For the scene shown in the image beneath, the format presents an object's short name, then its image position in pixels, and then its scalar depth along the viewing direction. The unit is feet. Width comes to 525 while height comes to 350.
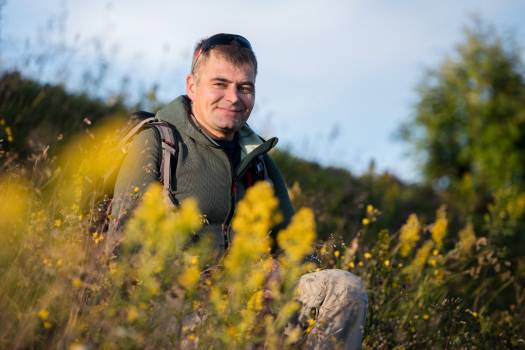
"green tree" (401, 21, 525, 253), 69.62
